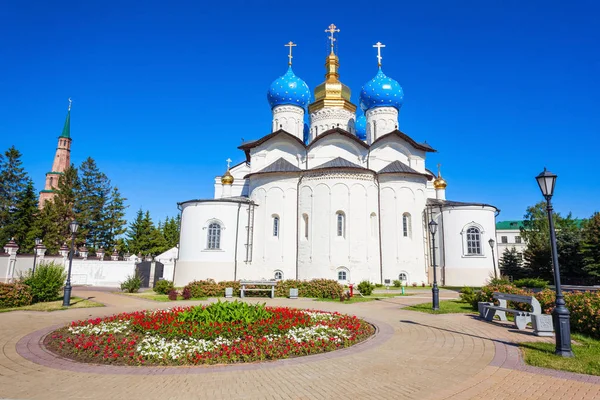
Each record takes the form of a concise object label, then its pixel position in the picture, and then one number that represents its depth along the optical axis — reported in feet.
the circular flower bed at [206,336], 22.04
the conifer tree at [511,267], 108.37
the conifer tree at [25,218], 123.75
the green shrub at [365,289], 64.75
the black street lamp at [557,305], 22.25
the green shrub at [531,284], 57.62
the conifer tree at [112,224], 146.51
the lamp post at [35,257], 88.26
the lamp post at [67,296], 46.62
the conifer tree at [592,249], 83.43
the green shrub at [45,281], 48.24
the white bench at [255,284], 60.34
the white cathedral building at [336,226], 82.28
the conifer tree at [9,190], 122.93
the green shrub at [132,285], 71.26
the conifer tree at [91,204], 141.79
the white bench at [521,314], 28.40
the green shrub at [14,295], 44.37
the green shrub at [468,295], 44.24
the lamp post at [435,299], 43.26
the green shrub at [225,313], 28.27
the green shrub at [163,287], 67.21
